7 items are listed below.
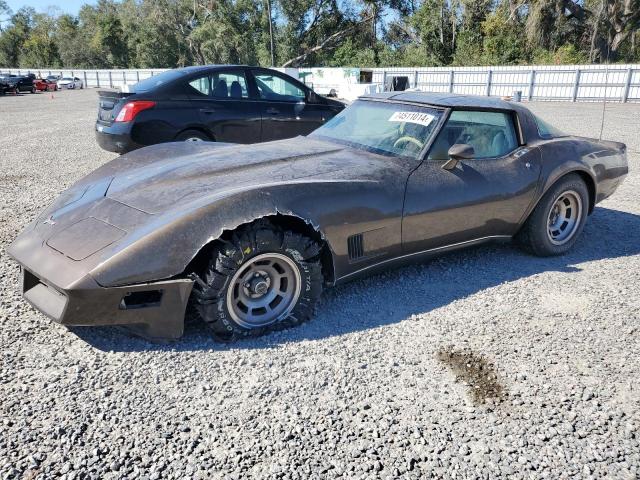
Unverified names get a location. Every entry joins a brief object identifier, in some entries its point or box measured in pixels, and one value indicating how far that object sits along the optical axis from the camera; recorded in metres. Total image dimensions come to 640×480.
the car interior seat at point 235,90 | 7.03
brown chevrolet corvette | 2.64
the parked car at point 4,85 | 29.53
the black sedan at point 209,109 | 6.48
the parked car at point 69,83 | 39.91
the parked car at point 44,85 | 34.70
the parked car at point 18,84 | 30.20
